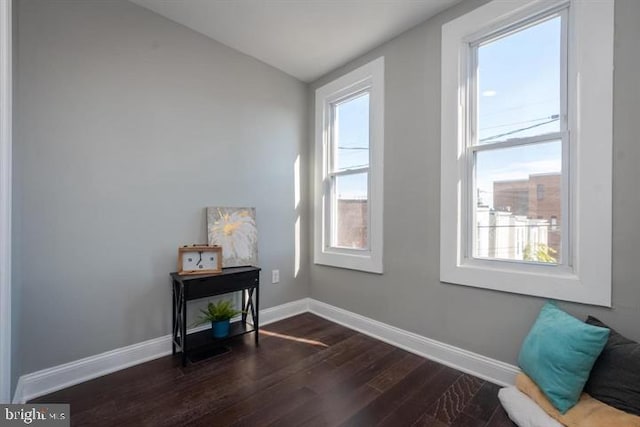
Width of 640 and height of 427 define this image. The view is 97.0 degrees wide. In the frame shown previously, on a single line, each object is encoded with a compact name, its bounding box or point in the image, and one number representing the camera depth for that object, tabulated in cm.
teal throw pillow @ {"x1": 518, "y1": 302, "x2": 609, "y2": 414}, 136
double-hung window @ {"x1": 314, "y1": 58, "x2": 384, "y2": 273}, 259
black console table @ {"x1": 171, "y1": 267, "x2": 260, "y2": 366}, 206
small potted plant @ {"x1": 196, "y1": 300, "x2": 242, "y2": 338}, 227
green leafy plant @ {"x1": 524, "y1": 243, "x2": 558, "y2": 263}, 175
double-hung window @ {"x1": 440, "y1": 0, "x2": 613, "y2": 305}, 154
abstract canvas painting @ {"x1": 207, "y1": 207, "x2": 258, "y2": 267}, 248
